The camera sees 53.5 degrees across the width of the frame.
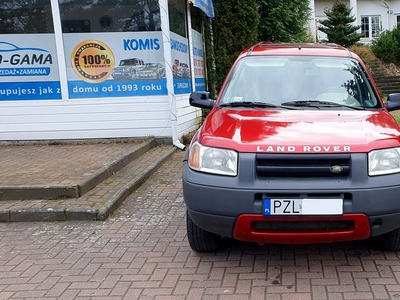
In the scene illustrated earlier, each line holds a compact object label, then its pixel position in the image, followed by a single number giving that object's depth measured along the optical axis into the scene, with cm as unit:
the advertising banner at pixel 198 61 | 976
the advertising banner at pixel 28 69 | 790
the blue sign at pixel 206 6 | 795
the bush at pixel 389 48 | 2097
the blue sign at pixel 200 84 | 974
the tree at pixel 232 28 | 1027
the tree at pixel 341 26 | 2117
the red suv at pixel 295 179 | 279
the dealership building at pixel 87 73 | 785
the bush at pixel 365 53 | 2080
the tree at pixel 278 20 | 1329
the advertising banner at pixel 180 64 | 823
